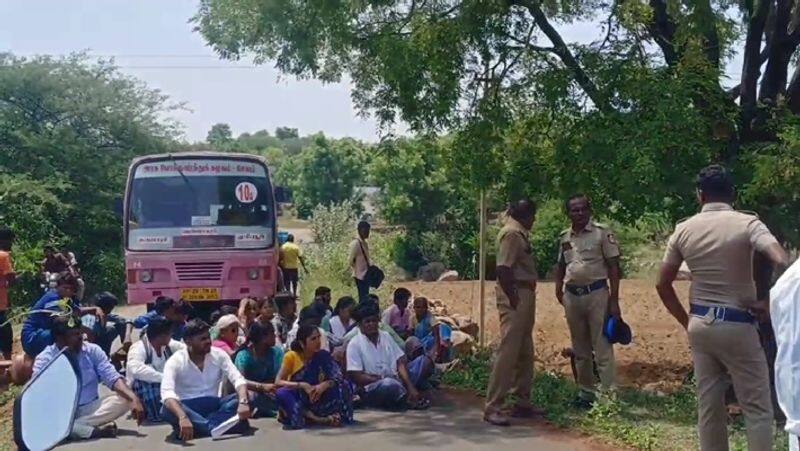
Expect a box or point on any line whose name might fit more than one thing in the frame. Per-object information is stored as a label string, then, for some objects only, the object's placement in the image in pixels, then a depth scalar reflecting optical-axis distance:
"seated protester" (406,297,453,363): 10.15
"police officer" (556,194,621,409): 8.10
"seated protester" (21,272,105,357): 8.70
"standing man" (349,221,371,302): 13.43
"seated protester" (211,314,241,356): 8.70
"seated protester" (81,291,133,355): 10.22
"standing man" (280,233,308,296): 16.81
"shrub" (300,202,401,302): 18.19
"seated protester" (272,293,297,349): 10.16
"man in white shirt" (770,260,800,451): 3.98
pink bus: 12.88
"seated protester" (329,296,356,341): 9.91
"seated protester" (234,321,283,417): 8.38
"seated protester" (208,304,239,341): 8.98
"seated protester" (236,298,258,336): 10.65
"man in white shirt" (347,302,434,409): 8.59
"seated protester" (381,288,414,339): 10.51
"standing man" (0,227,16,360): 10.26
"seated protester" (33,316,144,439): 7.63
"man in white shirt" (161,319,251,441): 7.67
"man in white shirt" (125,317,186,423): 8.10
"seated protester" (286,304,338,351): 8.66
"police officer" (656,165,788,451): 5.42
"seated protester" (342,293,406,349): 9.02
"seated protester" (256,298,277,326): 9.41
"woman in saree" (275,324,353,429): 8.02
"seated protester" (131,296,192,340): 9.73
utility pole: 10.68
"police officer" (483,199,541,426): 7.88
